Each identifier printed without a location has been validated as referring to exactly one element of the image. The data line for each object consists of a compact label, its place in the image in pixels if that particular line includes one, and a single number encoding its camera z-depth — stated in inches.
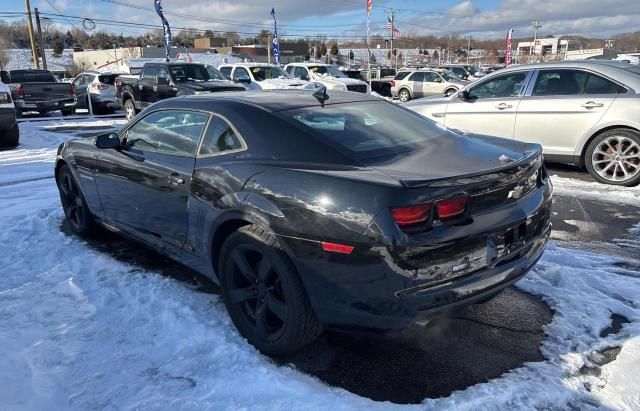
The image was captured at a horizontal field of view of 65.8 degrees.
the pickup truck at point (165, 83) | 525.0
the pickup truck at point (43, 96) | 648.4
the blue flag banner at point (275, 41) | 1300.0
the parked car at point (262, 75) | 693.9
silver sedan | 258.2
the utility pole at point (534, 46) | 3566.7
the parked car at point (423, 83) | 941.8
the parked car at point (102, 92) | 720.3
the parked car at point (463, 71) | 1139.4
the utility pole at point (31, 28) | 1385.2
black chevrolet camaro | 93.8
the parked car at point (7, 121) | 400.8
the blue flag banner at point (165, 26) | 1071.7
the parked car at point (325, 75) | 794.2
